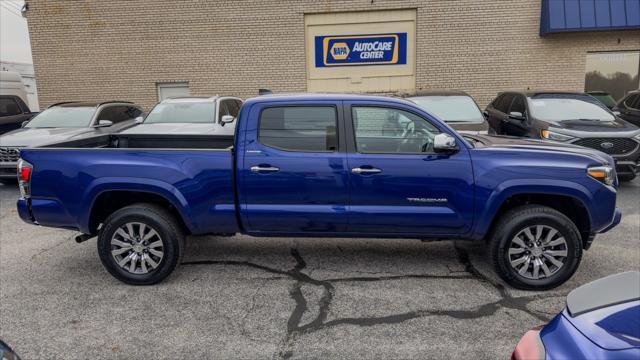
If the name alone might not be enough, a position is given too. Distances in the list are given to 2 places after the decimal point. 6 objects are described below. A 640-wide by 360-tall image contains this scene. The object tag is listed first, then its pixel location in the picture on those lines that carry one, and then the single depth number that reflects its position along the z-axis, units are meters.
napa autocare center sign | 14.38
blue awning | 13.09
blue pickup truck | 4.34
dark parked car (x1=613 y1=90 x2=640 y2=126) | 10.82
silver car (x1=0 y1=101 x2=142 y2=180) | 8.73
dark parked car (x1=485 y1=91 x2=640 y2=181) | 8.25
